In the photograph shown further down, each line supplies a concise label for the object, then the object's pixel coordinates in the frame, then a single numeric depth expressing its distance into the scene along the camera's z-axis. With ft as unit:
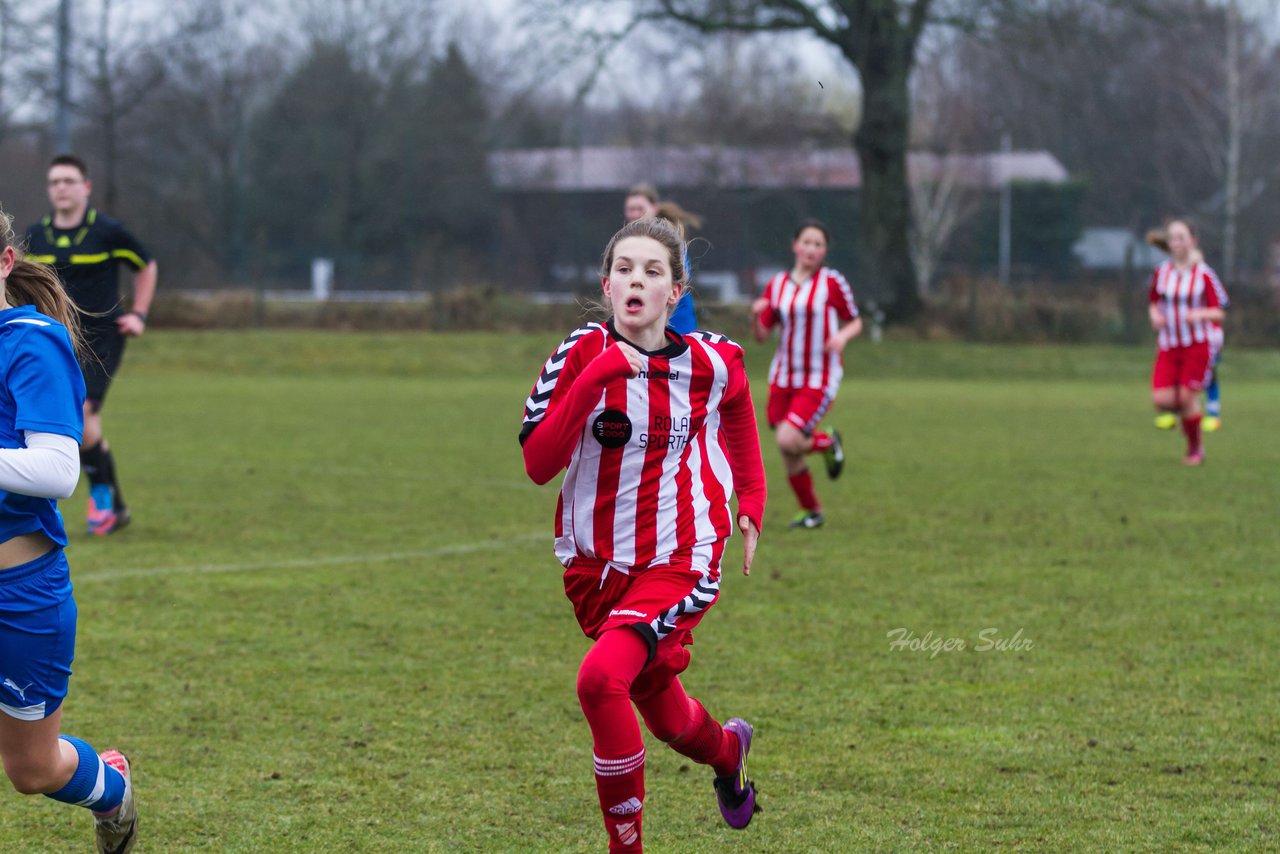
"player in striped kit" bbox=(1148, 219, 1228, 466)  87.81
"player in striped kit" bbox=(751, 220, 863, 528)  62.95
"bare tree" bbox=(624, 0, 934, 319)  187.73
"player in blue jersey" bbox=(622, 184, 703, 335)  52.42
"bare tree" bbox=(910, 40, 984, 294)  272.51
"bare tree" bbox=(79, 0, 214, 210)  205.87
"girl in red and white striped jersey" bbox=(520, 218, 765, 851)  23.31
